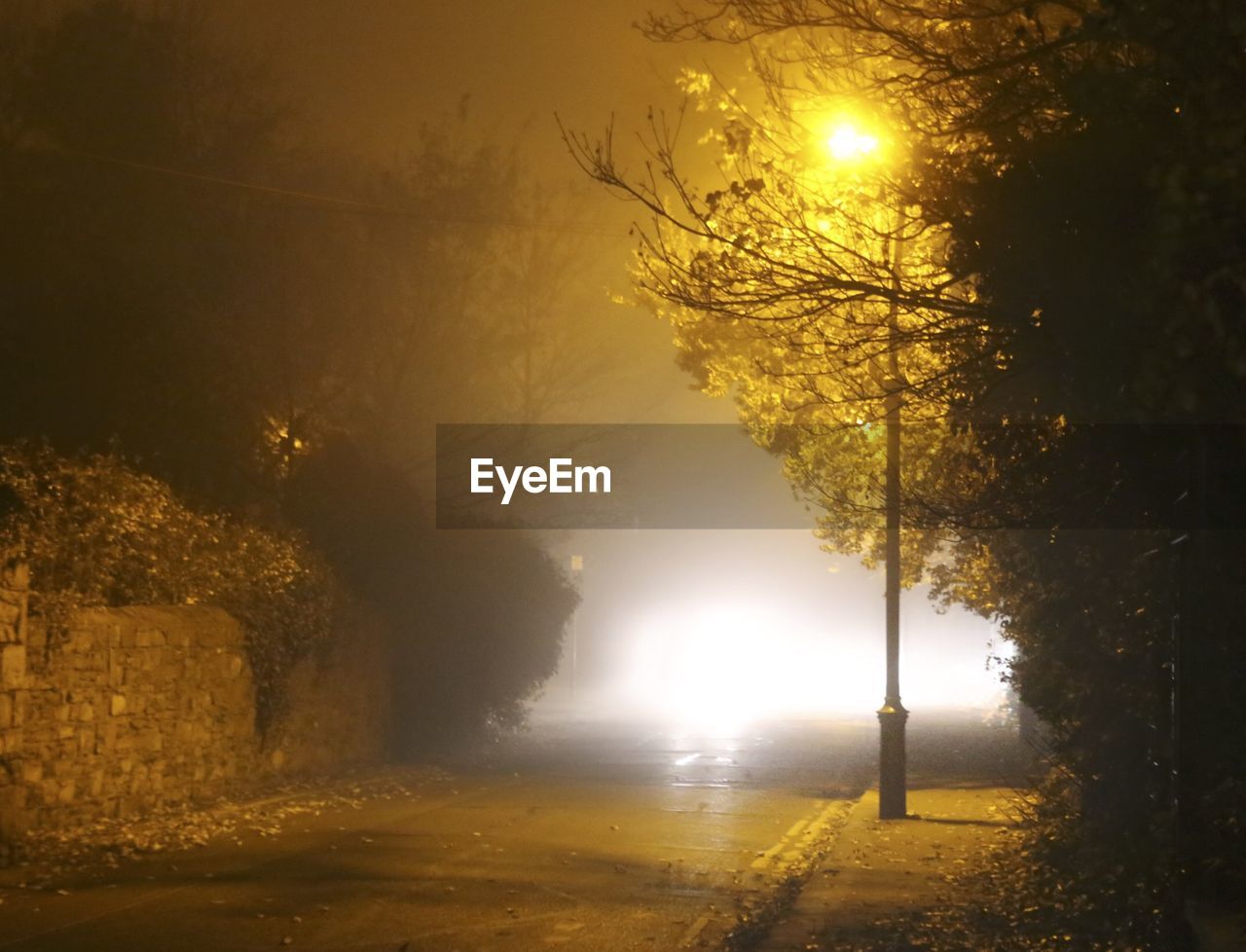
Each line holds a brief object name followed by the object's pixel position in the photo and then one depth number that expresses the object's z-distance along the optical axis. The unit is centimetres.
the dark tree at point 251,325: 1852
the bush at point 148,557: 1404
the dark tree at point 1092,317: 635
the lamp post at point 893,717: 1600
